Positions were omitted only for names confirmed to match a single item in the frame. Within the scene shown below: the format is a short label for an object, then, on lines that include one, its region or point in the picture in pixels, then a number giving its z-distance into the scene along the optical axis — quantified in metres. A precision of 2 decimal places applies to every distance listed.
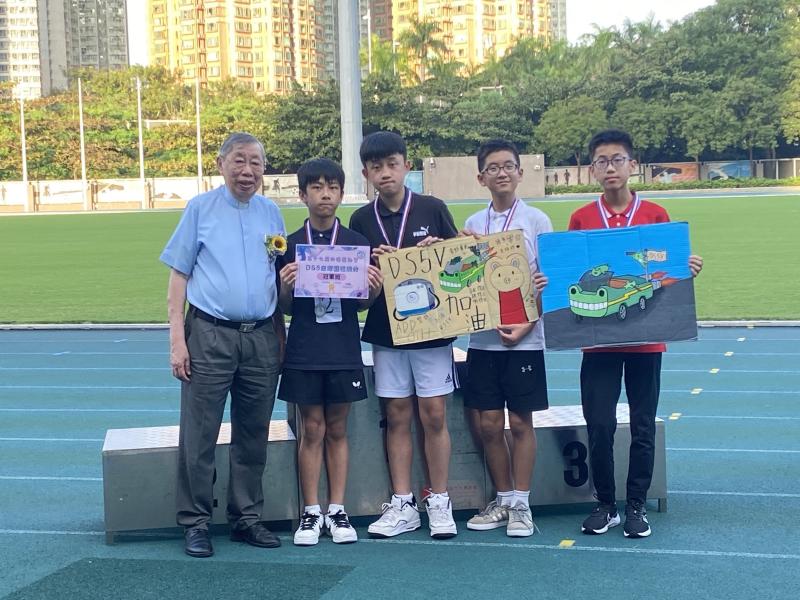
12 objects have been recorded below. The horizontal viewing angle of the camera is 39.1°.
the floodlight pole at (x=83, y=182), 63.12
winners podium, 4.87
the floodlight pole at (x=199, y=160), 63.97
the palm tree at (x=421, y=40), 85.94
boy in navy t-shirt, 4.73
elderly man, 4.63
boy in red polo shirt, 4.75
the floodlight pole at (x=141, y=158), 61.88
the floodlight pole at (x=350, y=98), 41.16
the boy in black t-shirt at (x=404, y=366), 4.80
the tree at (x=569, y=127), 66.19
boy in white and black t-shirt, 4.77
